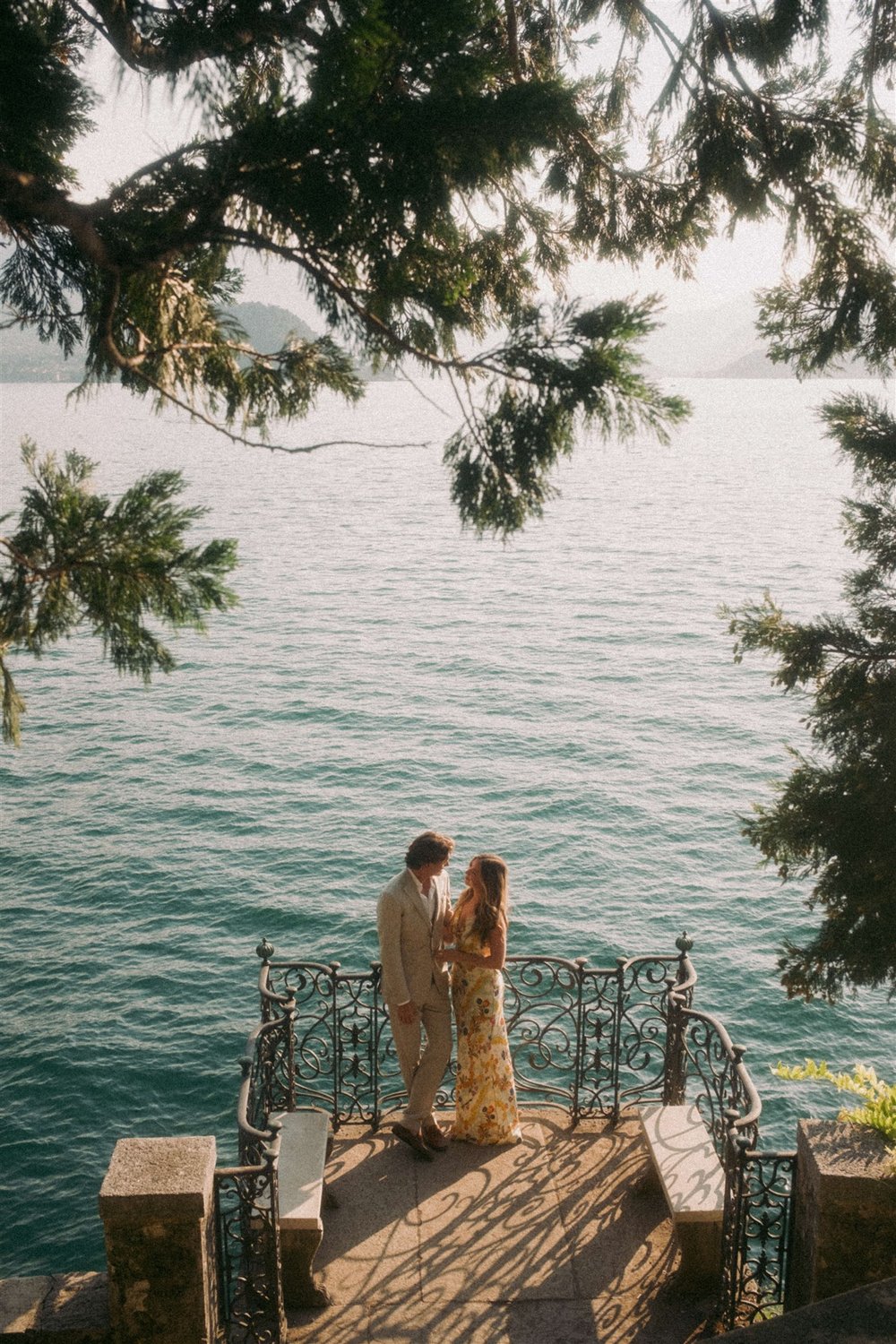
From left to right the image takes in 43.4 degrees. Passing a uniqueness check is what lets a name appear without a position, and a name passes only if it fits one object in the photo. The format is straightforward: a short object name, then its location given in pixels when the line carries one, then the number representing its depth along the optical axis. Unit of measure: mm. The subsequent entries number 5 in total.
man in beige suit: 6910
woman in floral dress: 6926
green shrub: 5547
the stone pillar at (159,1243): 5211
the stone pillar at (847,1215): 5363
